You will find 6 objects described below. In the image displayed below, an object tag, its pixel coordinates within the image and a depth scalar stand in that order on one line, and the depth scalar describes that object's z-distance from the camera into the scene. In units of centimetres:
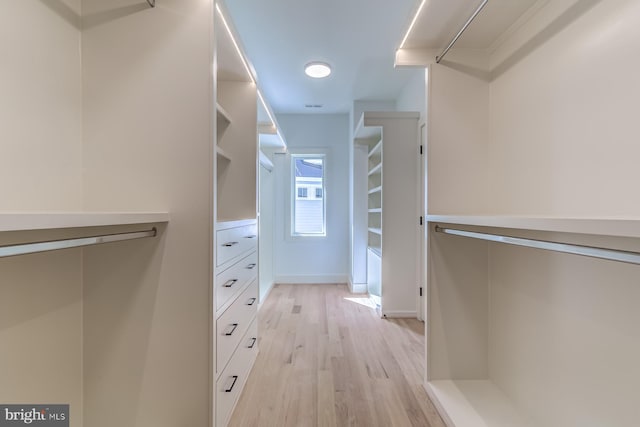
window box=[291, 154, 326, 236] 465
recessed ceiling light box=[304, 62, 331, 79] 303
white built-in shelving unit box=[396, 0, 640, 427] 100
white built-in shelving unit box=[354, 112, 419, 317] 303
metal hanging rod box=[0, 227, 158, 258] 70
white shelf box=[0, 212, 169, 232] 66
